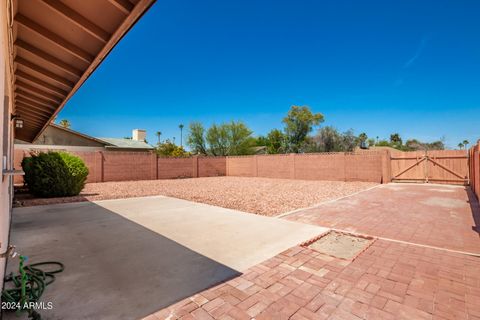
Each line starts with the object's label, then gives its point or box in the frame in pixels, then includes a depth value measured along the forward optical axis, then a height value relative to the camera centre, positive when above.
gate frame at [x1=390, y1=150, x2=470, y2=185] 12.60 -0.57
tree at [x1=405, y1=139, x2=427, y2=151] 38.16 +2.54
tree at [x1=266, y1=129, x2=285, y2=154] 34.94 +3.21
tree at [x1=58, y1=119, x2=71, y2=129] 40.01 +7.19
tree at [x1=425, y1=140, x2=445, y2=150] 32.55 +2.04
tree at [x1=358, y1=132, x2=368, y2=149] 26.38 +2.44
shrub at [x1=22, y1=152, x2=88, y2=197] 8.89 -0.36
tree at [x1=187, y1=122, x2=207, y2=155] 31.44 +3.29
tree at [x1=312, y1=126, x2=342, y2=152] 25.72 +2.26
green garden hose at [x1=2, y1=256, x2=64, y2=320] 2.20 -1.30
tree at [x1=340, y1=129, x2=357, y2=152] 25.56 +2.12
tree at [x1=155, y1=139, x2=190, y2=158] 32.09 +1.87
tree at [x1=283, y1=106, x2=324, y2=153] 31.44 +5.08
